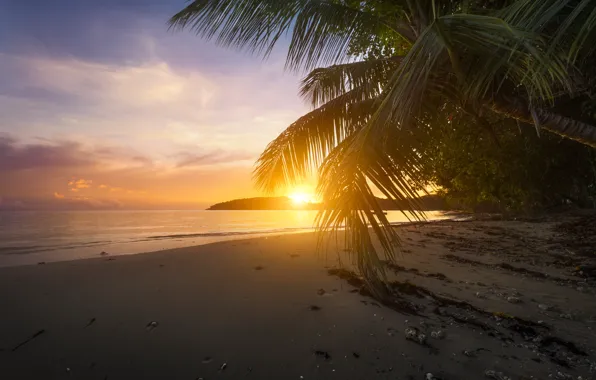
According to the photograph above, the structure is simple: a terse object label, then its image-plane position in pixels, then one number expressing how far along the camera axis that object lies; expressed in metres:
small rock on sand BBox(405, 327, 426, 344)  2.84
